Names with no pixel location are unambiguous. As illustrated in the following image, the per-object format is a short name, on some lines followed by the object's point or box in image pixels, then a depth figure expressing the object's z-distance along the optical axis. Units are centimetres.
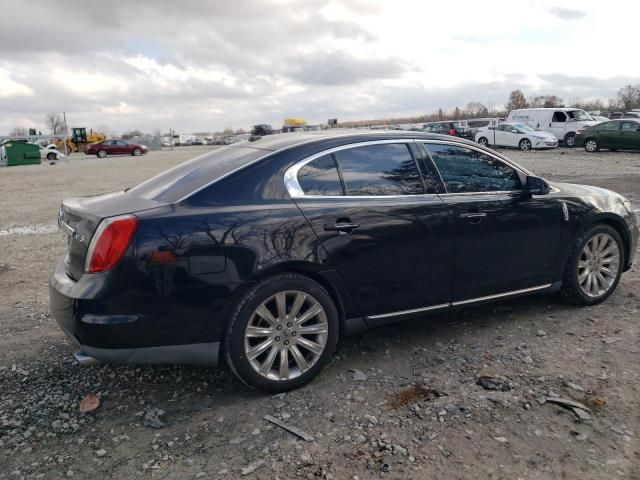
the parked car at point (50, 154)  4016
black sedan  312
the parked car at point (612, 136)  2300
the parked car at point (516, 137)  2683
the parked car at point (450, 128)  3359
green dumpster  3403
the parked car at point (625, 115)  3289
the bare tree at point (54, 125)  10342
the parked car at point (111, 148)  4525
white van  2845
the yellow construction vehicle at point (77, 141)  5522
